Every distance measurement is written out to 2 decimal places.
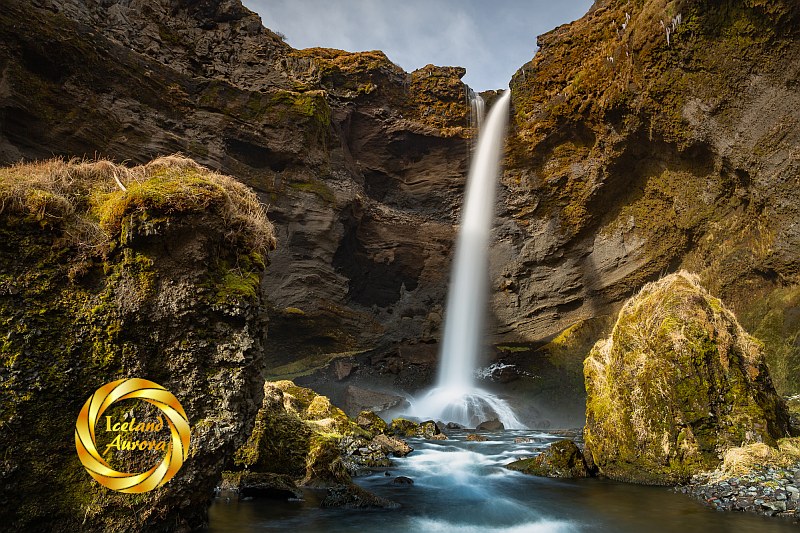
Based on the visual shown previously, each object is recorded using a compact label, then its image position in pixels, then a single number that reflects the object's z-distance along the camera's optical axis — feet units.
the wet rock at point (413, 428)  61.59
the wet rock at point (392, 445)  45.69
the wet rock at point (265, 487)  28.22
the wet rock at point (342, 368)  99.62
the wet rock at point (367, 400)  82.80
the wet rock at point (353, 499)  27.20
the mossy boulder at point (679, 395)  31.32
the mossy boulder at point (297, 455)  28.30
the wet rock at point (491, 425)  71.97
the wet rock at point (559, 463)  36.17
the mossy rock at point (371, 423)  55.50
